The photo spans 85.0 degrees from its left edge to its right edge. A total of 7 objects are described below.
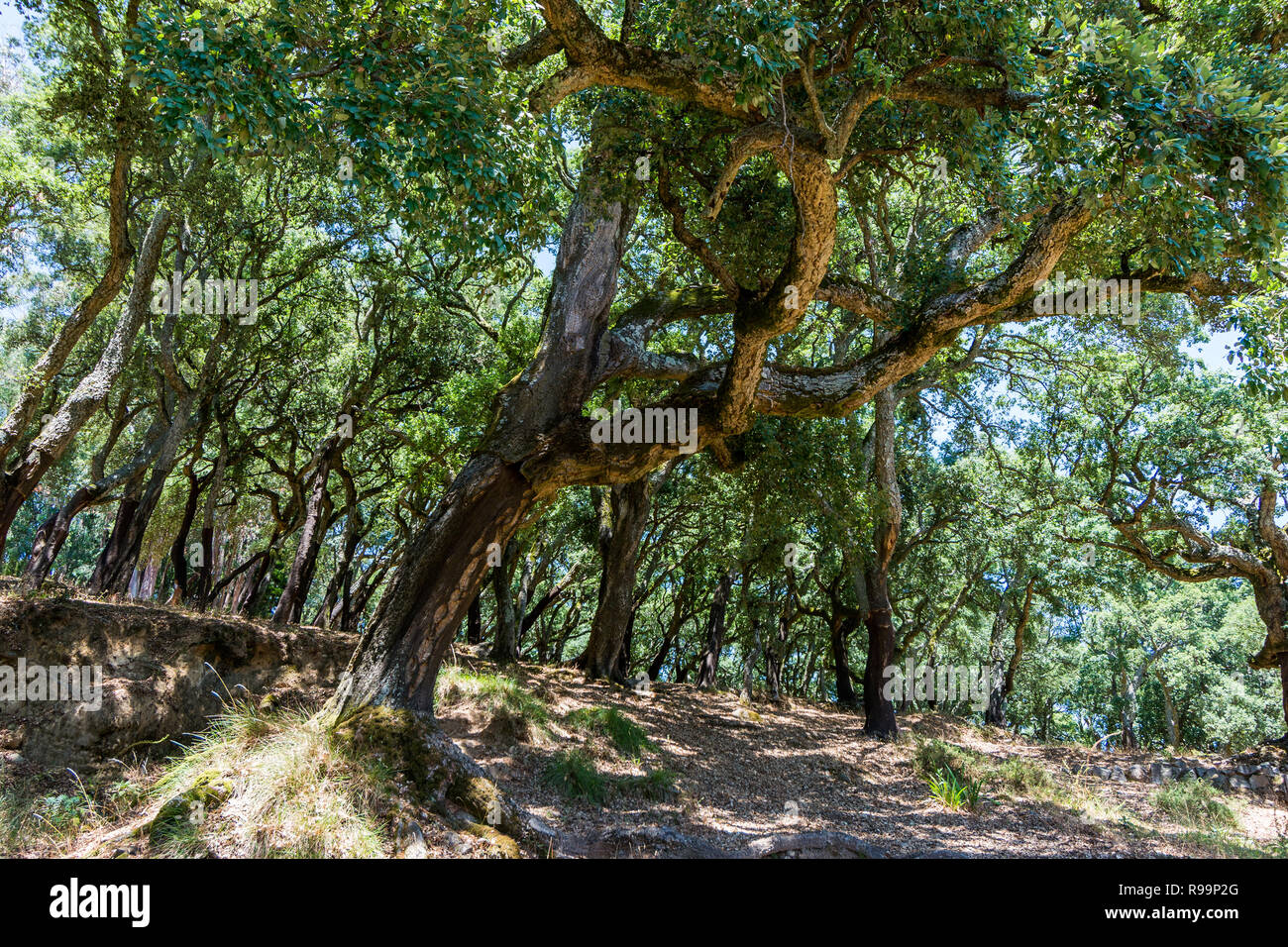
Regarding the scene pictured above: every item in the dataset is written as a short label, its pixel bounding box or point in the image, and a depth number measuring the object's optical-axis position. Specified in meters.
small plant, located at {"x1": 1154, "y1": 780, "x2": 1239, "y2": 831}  8.31
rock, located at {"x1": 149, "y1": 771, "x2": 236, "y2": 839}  3.83
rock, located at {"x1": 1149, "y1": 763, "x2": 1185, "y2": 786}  11.18
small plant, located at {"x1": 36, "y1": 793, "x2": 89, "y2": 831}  4.10
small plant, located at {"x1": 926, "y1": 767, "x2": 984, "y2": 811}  8.41
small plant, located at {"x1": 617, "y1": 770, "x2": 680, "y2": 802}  7.42
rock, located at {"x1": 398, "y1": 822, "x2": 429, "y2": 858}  4.15
